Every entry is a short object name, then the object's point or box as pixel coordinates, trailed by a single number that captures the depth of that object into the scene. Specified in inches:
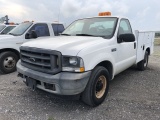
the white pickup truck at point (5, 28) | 254.8
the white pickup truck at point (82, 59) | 81.3
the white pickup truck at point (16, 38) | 161.6
